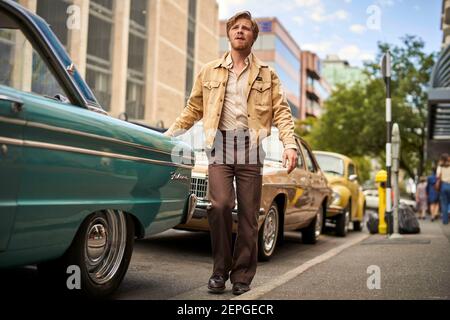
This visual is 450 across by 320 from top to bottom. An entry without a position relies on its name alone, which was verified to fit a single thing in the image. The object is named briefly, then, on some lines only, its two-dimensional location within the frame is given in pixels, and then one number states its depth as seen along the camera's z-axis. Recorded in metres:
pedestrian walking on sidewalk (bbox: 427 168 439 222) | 18.27
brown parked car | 6.84
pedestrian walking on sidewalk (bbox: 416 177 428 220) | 21.82
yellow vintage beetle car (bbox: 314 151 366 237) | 12.14
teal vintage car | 3.04
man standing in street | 4.57
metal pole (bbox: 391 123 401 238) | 10.95
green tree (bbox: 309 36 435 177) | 37.78
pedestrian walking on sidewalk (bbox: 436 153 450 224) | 14.86
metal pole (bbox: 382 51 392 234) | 10.64
